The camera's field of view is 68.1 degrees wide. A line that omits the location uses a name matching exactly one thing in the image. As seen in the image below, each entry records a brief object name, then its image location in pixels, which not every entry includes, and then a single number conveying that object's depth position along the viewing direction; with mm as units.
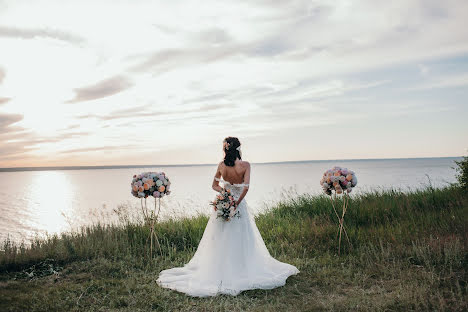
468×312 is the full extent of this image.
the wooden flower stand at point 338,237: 8488
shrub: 12709
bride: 6728
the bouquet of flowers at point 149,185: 8531
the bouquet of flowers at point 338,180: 8266
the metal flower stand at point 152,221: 8786
